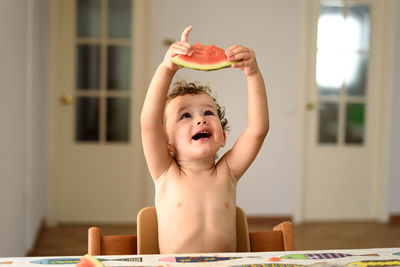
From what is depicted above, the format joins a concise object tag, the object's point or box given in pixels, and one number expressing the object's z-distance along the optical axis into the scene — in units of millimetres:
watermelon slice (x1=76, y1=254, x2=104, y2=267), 2371
